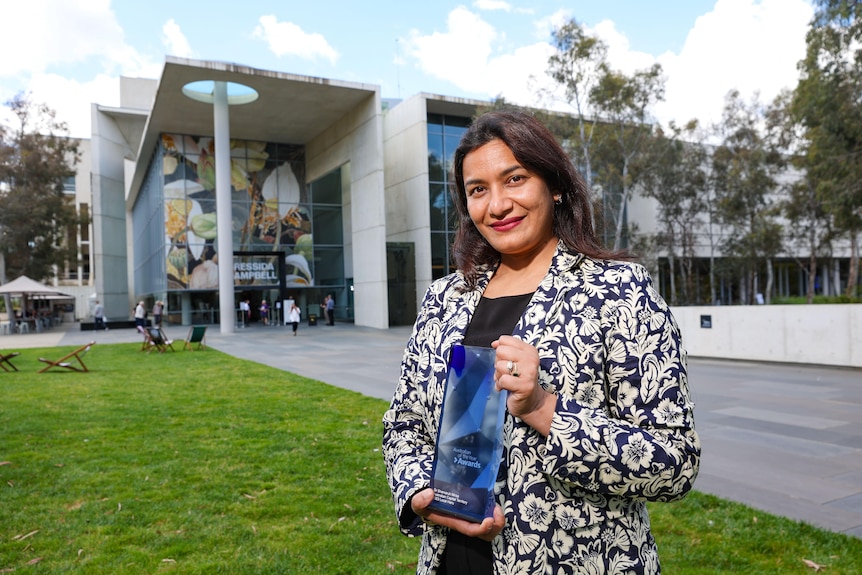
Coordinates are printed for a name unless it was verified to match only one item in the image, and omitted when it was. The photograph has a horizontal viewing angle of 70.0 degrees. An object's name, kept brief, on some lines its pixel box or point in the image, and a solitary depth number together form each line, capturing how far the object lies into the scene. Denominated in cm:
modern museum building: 2941
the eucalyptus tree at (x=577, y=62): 2512
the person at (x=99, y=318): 3503
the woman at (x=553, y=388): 135
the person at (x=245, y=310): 3469
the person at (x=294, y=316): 2683
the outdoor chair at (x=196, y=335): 1997
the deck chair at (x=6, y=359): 1479
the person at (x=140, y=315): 3023
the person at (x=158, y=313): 3201
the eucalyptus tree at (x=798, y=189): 2833
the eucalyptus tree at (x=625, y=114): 2592
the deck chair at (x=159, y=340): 1912
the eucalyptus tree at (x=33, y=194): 3756
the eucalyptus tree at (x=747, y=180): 3006
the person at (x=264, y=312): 3578
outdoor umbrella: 3075
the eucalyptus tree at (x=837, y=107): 1958
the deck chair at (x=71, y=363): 1421
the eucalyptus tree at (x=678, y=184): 3008
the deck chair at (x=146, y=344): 1991
